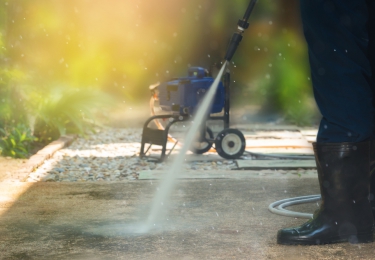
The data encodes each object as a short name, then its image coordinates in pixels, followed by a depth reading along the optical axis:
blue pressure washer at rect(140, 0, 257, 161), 9.91
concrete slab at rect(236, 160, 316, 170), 9.19
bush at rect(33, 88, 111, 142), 12.73
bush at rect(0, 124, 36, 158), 10.49
